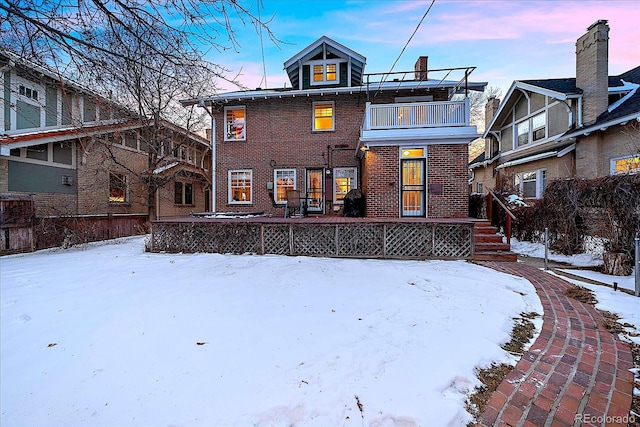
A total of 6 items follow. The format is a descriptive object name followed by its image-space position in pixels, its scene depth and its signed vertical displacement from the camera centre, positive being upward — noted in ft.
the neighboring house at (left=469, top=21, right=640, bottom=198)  33.53 +11.97
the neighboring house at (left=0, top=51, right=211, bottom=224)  33.19 +6.55
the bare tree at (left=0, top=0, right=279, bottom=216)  8.29 +5.49
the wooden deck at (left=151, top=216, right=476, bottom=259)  23.91 -2.61
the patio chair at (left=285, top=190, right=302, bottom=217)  36.06 +0.94
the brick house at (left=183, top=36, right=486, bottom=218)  39.86 +11.93
